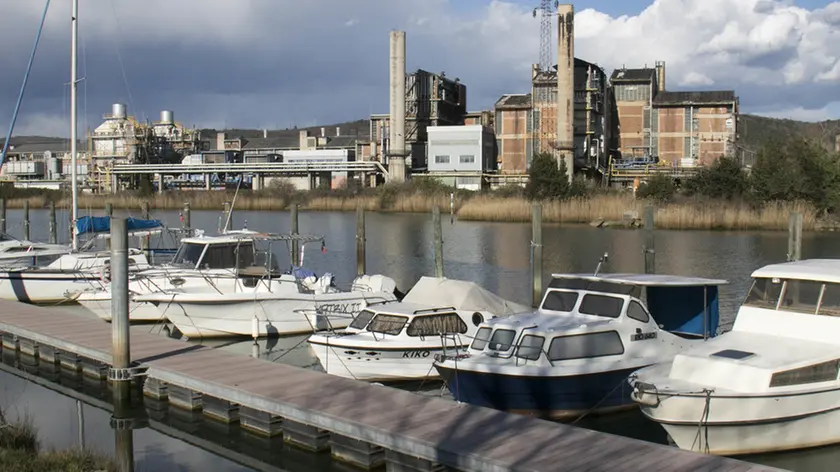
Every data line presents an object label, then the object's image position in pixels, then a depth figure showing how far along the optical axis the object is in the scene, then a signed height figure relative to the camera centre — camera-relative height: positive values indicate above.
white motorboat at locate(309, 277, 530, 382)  19.72 -3.79
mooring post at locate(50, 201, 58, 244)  48.09 -2.83
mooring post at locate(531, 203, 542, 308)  27.61 -2.64
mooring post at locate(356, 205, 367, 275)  32.50 -2.50
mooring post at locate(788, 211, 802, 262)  24.55 -1.71
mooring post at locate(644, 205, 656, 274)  26.70 -2.24
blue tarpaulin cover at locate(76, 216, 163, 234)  34.22 -1.91
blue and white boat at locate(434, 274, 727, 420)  16.66 -3.55
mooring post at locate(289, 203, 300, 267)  32.69 -2.07
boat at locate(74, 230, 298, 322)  25.67 -2.87
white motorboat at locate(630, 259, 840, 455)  14.15 -3.57
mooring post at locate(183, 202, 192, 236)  40.36 -1.85
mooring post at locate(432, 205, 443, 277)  28.81 -2.20
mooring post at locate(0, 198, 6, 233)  53.47 -2.32
